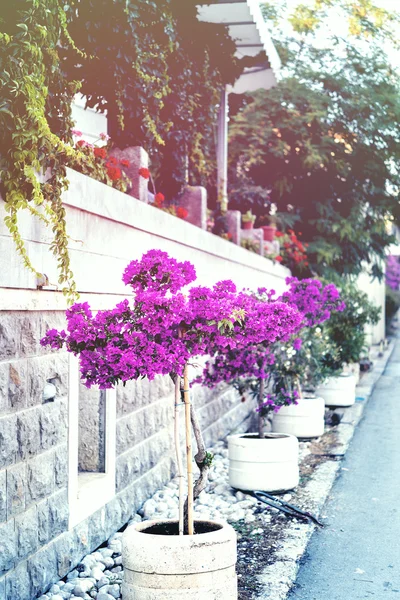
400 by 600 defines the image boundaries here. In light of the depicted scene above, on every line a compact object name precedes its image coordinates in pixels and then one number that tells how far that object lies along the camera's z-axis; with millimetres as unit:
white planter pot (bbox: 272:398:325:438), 9953
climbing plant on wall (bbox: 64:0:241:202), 7152
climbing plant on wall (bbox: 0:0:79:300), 4055
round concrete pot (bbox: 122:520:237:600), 4027
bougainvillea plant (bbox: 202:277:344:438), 7891
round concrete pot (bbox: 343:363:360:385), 16700
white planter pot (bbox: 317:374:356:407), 13031
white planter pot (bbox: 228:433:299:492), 7227
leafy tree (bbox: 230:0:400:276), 16906
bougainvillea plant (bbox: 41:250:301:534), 4152
